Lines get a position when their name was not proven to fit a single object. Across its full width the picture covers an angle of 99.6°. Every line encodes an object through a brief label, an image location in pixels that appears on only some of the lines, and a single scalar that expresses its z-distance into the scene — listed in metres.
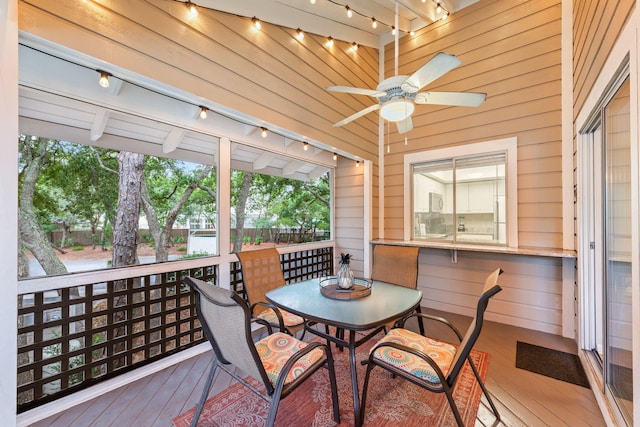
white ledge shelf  2.97
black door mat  2.37
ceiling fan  1.96
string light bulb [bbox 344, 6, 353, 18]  3.29
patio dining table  1.79
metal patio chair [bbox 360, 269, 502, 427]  1.51
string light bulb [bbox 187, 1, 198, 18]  2.26
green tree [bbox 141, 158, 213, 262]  2.62
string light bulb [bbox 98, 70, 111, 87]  1.92
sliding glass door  1.66
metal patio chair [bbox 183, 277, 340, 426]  1.45
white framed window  3.57
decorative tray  2.26
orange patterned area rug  1.87
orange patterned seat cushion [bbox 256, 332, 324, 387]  1.64
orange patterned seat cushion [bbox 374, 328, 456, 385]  1.68
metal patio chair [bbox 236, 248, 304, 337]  2.47
